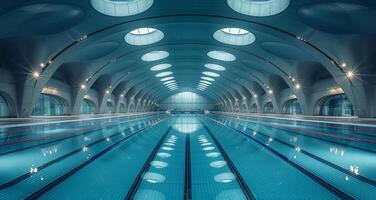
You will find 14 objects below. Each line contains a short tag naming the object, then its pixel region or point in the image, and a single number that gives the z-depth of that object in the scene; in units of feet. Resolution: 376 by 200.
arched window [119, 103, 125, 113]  141.42
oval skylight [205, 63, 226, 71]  93.48
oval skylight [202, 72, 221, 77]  111.06
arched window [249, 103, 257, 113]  144.69
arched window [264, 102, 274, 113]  122.21
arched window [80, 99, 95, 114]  103.54
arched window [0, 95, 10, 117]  58.23
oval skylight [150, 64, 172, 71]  95.35
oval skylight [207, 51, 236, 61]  77.29
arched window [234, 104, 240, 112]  154.13
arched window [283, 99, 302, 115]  101.52
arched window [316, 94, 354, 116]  76.38
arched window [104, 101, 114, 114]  130.66
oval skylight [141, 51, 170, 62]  78.16
